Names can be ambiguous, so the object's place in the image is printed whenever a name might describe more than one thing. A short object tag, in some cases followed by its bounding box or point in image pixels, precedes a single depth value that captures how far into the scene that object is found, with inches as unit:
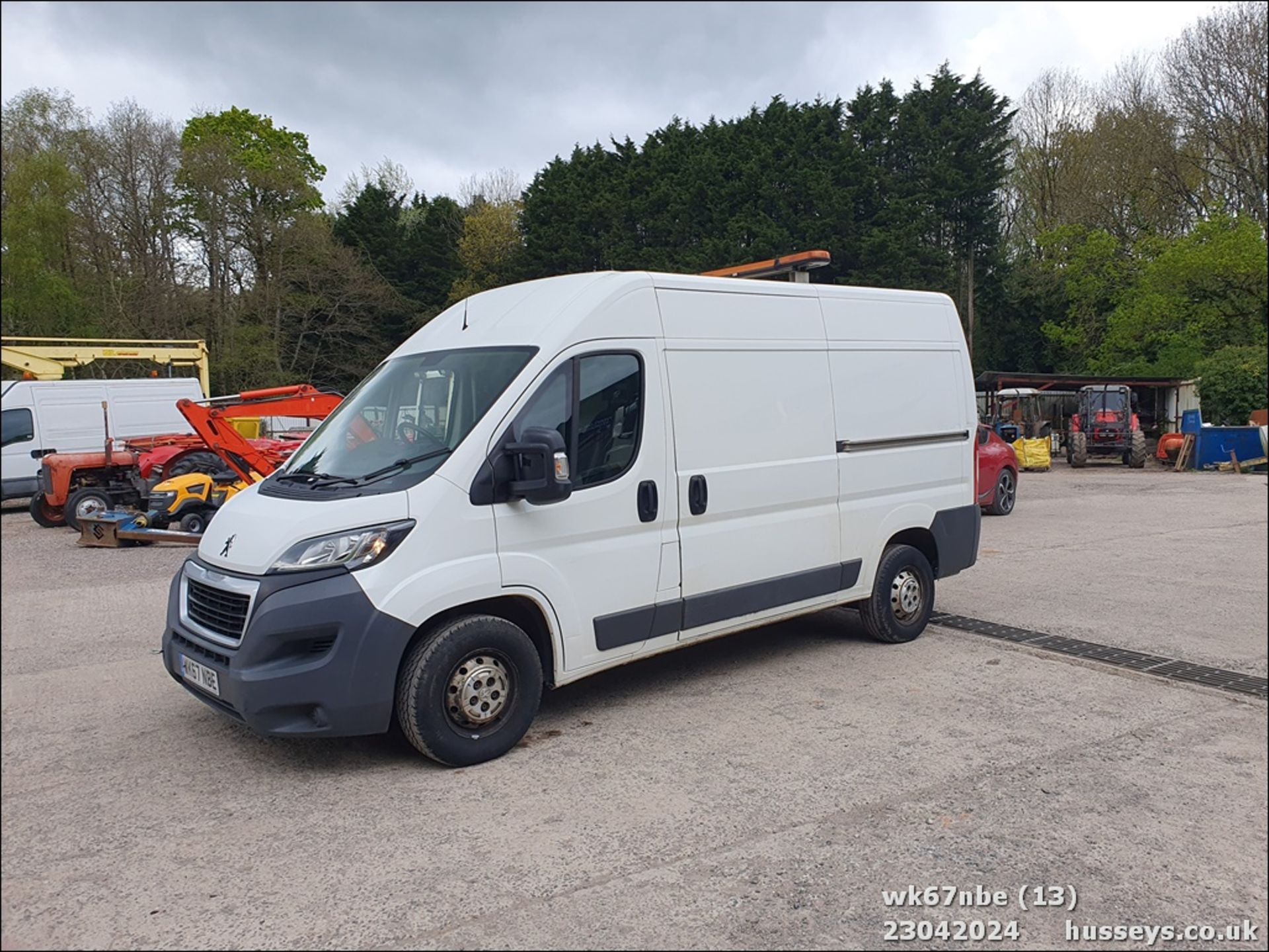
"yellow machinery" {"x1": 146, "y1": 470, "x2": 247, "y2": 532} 570.3
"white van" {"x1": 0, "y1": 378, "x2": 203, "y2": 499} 678.5
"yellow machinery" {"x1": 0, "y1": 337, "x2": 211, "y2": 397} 609.0
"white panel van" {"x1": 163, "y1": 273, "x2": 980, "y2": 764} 172.6
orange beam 338.3
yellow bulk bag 966.4
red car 607.5
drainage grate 226.7
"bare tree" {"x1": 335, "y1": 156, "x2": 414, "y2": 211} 1579.7
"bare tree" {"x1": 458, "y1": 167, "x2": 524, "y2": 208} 1743.4
